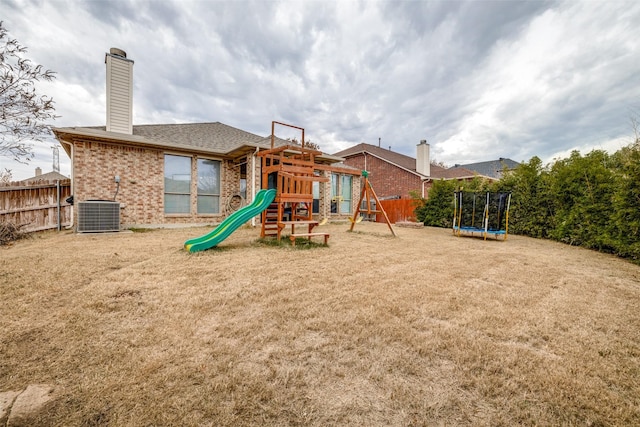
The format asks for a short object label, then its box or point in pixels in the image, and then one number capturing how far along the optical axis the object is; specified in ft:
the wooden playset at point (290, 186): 19.56
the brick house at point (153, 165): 25.53
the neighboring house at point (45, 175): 83.79
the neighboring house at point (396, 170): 59.11
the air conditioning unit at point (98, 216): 22.81
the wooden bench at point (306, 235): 18.31
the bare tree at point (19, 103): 15.98
